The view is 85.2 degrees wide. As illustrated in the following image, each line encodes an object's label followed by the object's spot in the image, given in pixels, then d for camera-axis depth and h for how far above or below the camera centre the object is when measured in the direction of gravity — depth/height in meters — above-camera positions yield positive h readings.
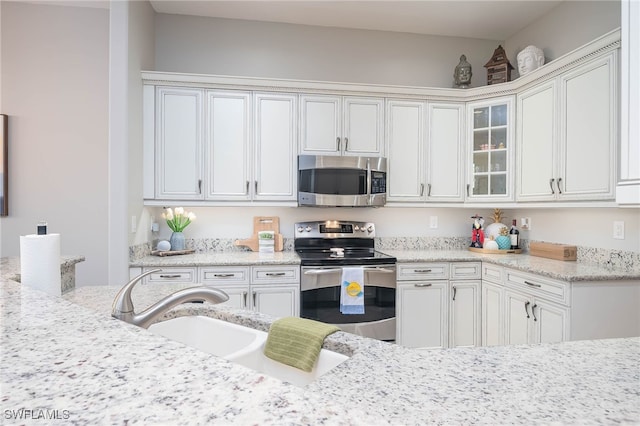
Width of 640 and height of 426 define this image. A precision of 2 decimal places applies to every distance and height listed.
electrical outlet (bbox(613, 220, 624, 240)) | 2.45 -0.13
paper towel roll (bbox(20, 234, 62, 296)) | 1.17 -0.18
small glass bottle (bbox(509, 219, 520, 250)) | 3.31 -0.23
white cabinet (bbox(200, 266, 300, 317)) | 2.72 -0.60
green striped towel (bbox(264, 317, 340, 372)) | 0.94 -0.37
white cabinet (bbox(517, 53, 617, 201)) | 2.28 +0.56
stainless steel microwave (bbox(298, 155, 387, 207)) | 3.11 +0.27
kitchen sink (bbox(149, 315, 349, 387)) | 0.94 -0.44
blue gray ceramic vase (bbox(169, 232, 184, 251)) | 3.08 -0.28
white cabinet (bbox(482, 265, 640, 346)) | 2.17 -0.64
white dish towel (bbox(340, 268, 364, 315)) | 2.80 -0.66
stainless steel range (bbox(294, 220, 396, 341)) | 2.79 -0.66
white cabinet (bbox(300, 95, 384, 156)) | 3.17 +0.79
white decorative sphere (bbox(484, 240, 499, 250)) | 3.27 -0.32
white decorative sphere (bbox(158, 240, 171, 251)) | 3.00 -0.31
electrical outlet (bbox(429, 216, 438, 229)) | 3.66 -0.12
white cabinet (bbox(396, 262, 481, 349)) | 2.96 -0.80
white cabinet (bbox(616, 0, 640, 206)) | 0.94 +0.29
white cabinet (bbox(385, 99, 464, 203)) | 3.30 +0.58
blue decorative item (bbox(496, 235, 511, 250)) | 3.28 -0.29
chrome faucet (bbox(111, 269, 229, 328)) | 0.99 -0.27
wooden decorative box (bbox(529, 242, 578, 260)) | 2.75 -0.32
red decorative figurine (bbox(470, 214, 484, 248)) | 3.50 -0.22
